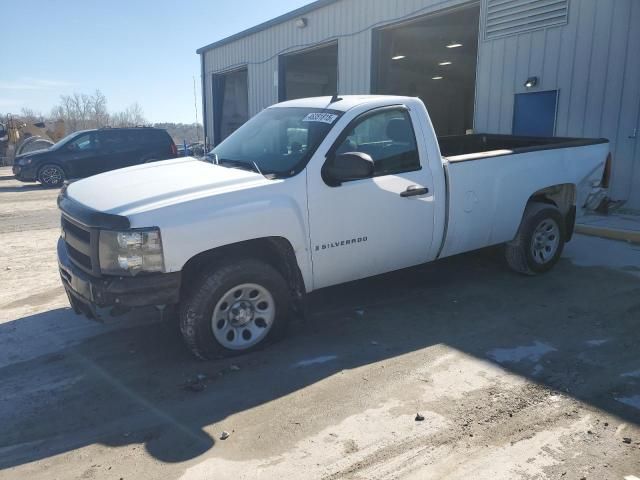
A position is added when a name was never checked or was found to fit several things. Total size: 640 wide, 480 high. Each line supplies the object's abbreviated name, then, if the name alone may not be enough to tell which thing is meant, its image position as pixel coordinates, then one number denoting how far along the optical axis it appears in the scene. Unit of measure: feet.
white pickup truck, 12.37
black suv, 55.06
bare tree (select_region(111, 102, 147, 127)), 221.25
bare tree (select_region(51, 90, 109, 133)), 194.74
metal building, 31.58
